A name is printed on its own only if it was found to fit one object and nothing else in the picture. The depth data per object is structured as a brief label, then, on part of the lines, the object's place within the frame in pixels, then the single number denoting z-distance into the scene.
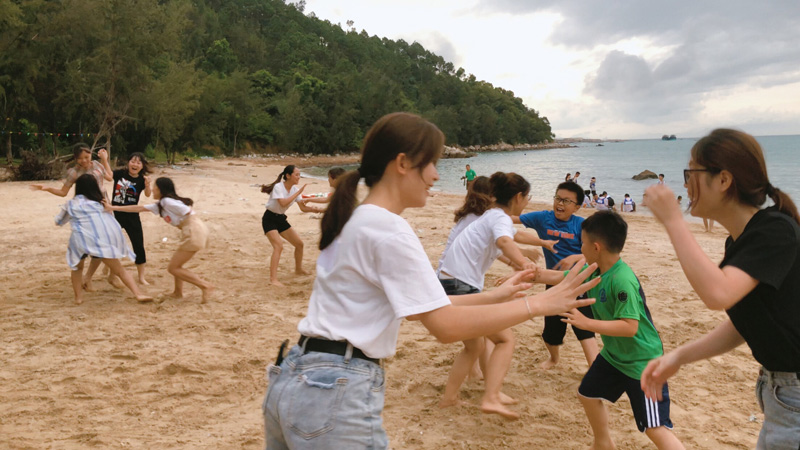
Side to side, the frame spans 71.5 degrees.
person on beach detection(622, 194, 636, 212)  23.98
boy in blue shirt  5.04
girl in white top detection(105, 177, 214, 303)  7.02
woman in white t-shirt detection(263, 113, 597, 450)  1.76
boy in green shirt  3.13
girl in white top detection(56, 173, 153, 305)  6.90
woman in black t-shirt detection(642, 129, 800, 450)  1.96
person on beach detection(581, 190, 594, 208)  24.23
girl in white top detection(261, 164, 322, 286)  8.12
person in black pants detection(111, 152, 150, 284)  7.74
